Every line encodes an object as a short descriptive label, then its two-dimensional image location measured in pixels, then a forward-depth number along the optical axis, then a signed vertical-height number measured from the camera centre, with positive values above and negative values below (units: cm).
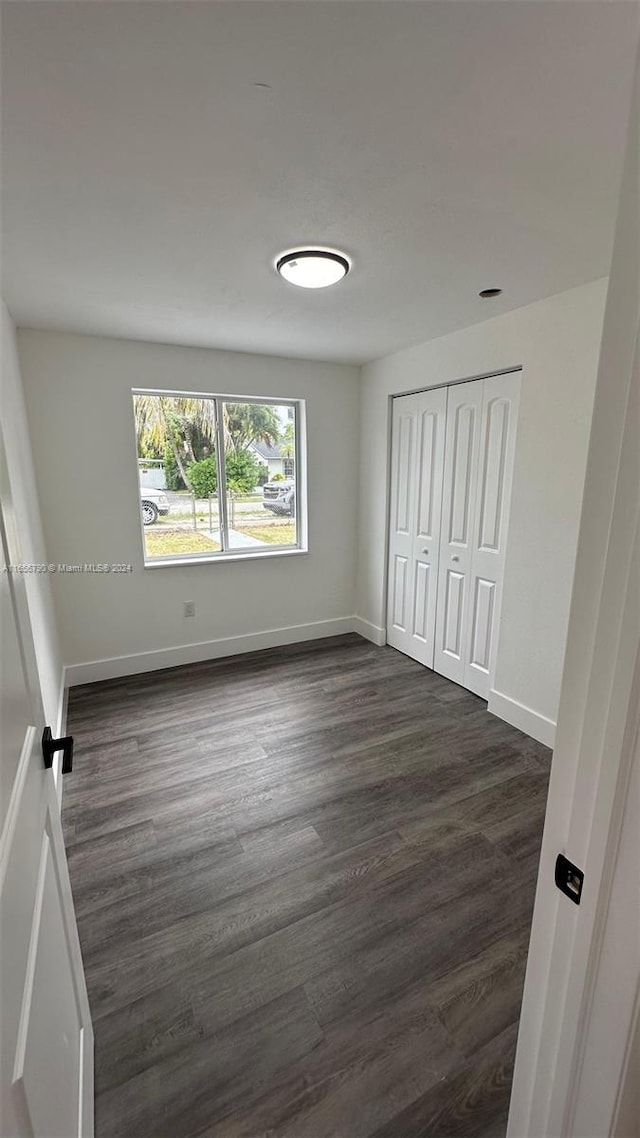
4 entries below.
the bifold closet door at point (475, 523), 276 -33
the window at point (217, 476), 340 -3
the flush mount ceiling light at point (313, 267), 181 +80
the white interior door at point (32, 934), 60 -73
